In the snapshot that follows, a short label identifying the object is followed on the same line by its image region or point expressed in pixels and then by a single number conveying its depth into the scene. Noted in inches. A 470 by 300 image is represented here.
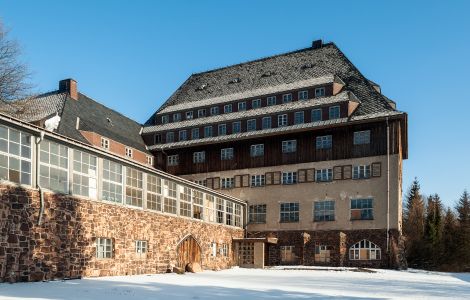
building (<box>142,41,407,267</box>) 1408.7
